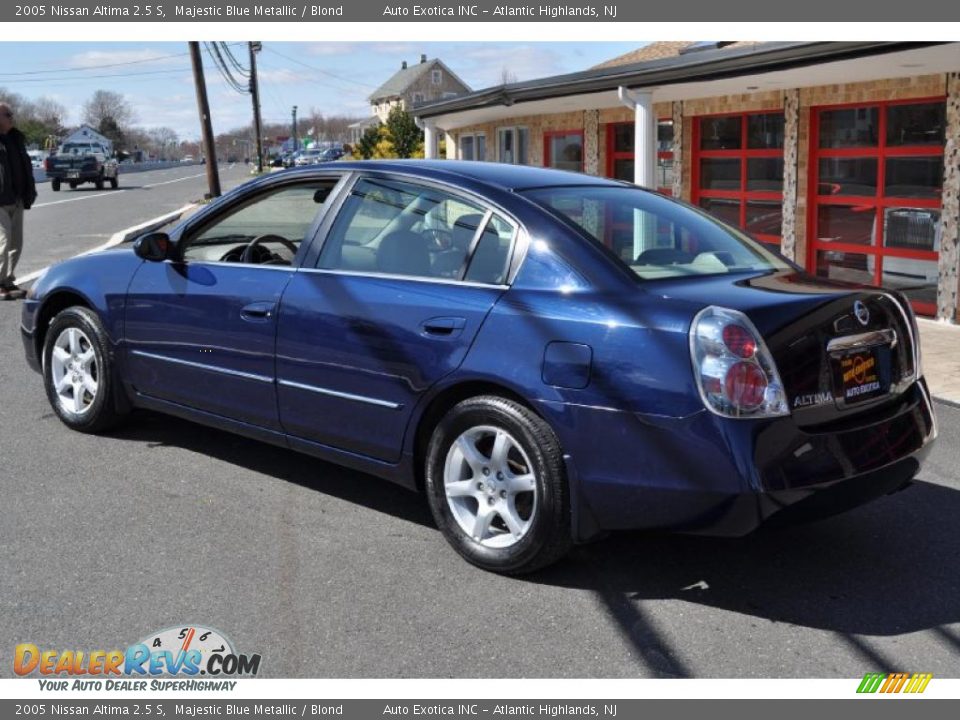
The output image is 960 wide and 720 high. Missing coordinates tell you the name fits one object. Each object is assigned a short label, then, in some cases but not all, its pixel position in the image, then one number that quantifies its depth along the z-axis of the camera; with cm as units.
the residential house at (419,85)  9506
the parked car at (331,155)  6612
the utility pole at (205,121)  3269
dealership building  1020
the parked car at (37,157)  7931
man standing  1102
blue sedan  360
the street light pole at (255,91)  5778
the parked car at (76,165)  4103
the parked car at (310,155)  7828
